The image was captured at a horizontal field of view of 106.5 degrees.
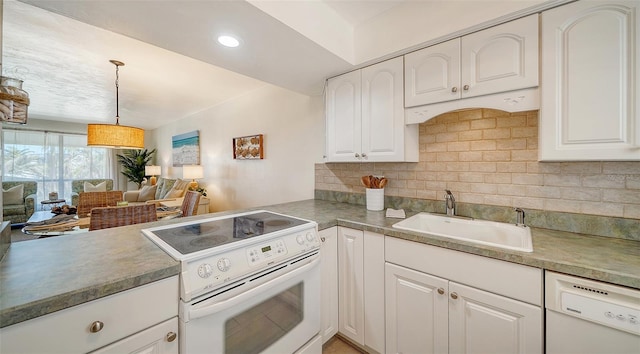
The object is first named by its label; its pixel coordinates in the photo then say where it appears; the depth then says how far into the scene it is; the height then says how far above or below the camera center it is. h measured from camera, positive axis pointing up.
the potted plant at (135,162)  6.69 +0.42
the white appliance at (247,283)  0.92 -0.48
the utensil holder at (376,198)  1.91 -0.18
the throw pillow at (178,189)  4.61 -0.24
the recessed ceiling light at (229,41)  1.43 +0.83
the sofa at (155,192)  5.16 -0.34
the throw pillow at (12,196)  5.02 -0.38
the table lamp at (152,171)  5.92 +0.15
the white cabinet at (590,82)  1.00 +0.41
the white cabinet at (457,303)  1.01 -0.62
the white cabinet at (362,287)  1.46 -0.72
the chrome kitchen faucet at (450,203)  1.65 -0.20
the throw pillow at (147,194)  5.41 -0.39
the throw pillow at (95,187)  5.87 -0.24
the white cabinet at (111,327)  0.64 -0.45
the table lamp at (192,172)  4.34 +0.09
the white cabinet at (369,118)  1.69 +0.45
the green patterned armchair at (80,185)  5.78 -0.19
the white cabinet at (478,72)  1.21 +0.59
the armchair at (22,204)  5.01 -0.57
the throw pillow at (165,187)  5.21 -0.23
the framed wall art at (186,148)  4.83 +0.62
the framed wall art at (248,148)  3.34 +0.43
